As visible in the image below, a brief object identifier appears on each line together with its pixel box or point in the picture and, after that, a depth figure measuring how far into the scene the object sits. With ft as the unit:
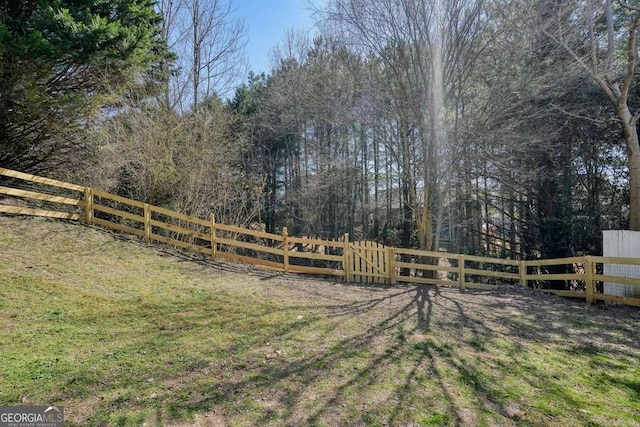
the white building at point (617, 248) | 22.35
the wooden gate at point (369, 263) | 27.48
